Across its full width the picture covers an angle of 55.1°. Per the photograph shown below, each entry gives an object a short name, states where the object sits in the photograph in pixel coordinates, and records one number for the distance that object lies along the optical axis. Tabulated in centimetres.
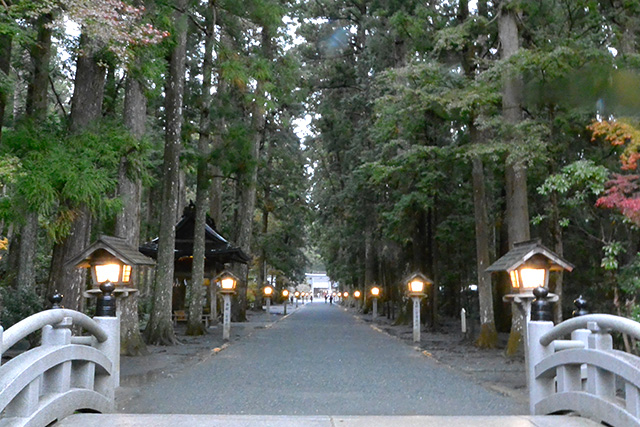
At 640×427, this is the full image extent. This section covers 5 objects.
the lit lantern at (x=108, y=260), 1089
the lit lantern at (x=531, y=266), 1016
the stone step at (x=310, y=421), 541
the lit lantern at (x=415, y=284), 2034
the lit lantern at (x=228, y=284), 2070
